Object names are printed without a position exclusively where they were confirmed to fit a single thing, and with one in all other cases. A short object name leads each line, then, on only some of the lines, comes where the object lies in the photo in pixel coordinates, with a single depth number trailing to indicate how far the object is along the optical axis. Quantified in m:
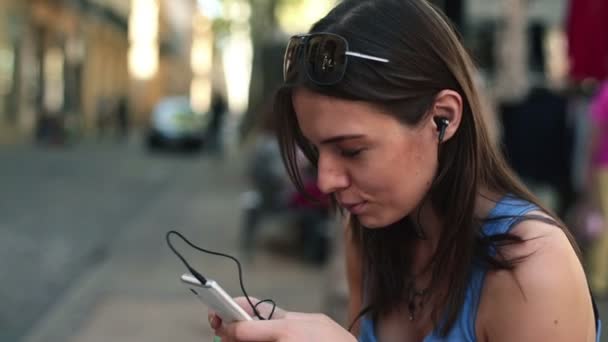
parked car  31.53
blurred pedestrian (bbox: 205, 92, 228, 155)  28.98
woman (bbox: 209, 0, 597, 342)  1.75
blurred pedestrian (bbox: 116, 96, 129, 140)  40.74
